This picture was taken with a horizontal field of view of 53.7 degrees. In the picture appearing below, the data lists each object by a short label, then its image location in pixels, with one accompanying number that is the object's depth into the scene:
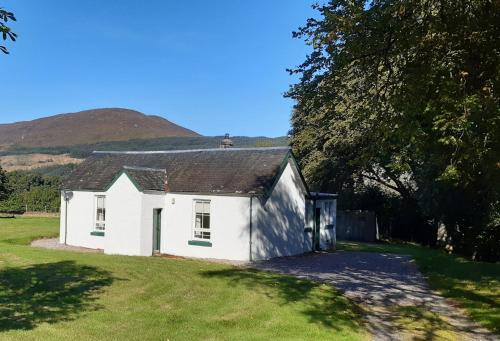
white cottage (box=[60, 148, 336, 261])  22.16
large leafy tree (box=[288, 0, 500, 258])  11.96
